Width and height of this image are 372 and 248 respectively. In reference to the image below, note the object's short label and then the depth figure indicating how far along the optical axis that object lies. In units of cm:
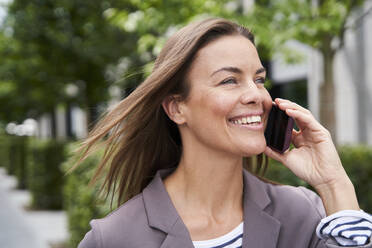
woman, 176
